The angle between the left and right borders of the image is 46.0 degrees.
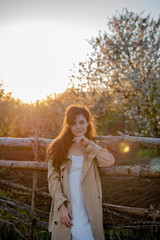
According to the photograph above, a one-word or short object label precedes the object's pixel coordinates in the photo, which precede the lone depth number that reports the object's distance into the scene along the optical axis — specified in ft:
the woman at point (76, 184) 6.28
